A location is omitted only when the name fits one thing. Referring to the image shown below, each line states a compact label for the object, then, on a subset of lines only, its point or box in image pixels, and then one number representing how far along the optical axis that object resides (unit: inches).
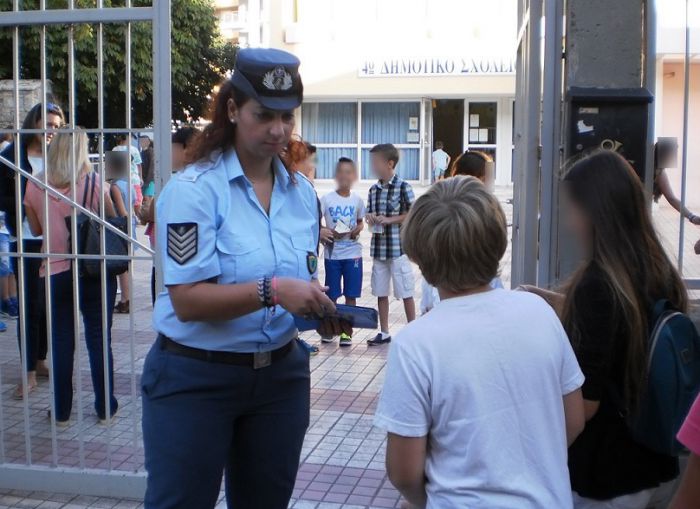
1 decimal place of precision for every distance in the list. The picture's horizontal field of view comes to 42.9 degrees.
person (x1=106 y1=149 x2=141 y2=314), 169.6
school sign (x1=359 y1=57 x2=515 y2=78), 1103.6
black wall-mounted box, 142.7
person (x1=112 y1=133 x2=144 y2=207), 165.9
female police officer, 98.0
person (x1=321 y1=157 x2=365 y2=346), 311.9
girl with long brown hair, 93.4
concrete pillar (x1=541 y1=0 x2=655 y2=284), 145.9
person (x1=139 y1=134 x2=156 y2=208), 383.0
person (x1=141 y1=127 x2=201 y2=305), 241.1
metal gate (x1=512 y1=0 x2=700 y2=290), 149.6
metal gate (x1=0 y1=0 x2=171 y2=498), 160.9
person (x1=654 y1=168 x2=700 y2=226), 152.5
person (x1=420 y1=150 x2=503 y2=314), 243.0
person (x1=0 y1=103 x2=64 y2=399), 227.5
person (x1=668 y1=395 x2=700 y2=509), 58.1
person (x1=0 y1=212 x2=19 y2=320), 350.3
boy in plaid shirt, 311.1
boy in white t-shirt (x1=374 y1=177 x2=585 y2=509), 76.4
